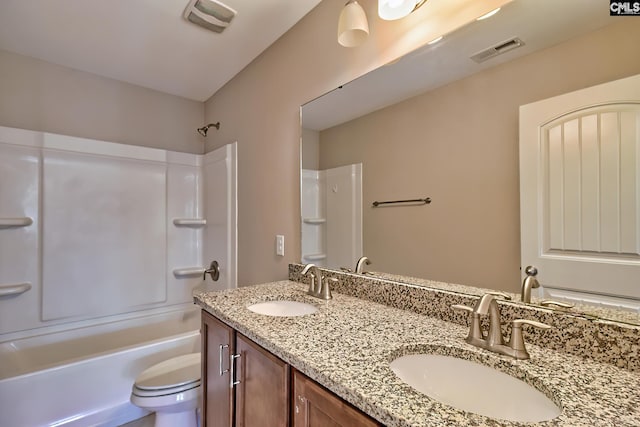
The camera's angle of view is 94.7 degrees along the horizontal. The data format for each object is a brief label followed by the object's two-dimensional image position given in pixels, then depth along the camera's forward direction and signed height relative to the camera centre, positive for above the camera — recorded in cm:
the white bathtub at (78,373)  158 -92
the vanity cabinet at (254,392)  69 -51
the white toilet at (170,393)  148 -88
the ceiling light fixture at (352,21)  118 +80
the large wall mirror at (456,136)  83 +33
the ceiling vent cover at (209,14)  158 +115
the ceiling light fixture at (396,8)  109 +79
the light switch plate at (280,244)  184 -16
